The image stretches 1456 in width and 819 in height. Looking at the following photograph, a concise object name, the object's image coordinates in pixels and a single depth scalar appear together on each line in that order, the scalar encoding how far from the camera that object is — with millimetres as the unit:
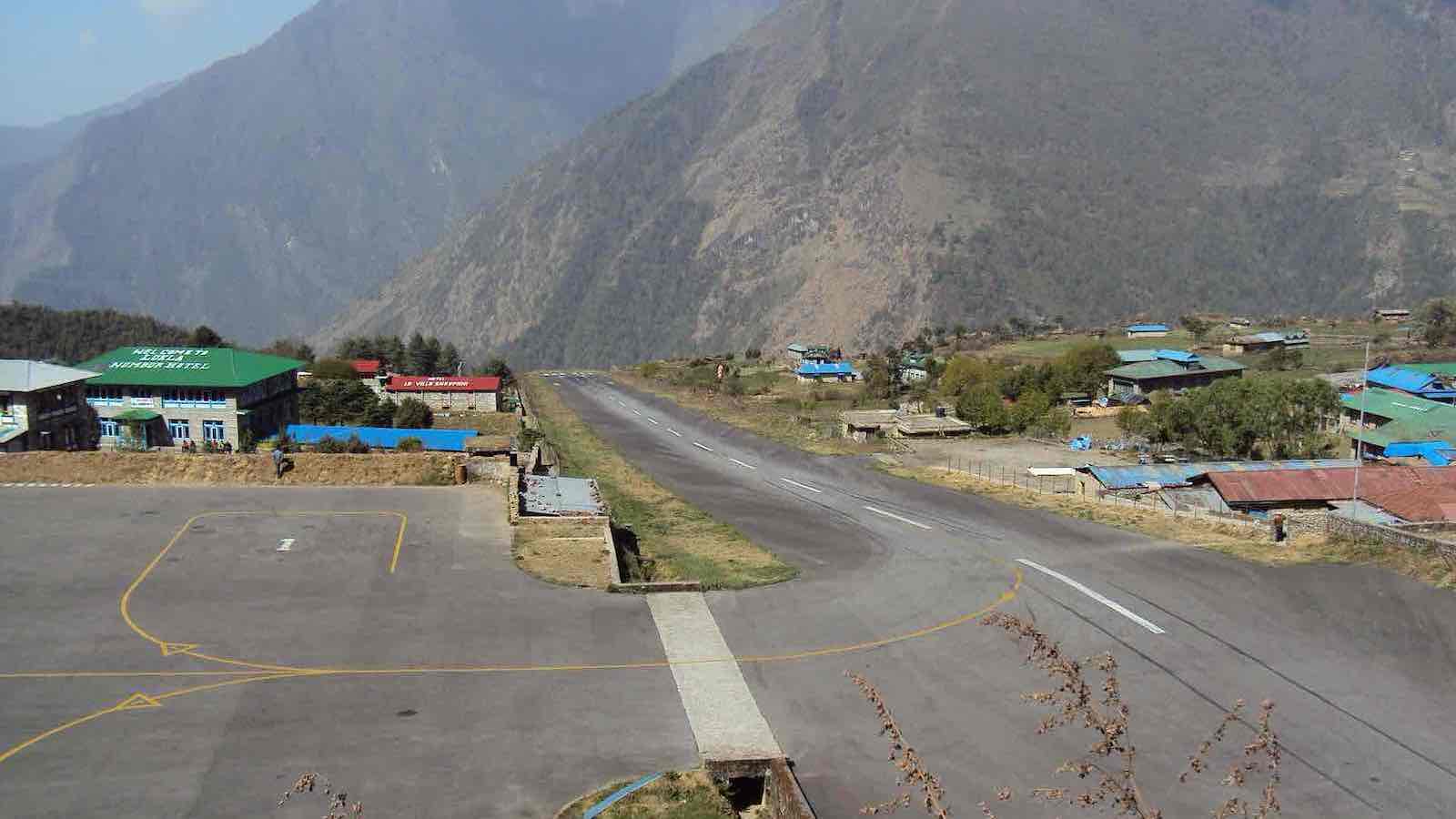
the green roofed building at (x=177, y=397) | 58531
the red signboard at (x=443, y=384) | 90625
